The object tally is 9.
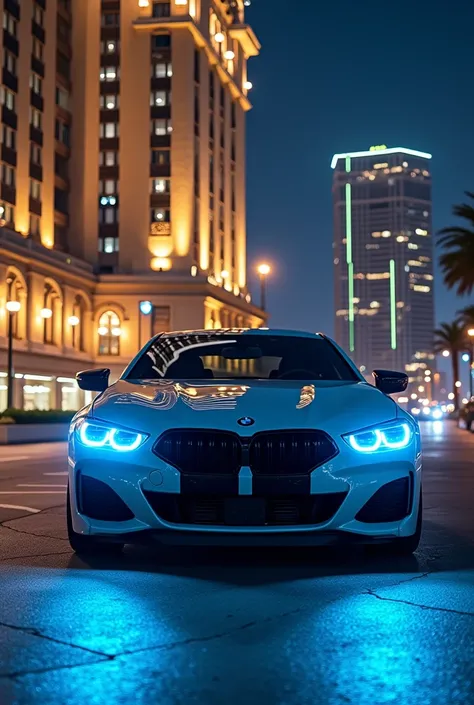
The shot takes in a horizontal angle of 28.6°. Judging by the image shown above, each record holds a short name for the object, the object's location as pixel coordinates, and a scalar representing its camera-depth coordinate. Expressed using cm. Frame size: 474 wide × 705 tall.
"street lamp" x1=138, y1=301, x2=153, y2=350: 5740
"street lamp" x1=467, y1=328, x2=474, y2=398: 7422
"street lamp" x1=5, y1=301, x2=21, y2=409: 3434
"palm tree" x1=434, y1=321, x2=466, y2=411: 8819
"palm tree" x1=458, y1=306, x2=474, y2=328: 5705
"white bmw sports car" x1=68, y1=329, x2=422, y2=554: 541
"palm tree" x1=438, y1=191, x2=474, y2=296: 4016
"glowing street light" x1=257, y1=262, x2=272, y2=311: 5441
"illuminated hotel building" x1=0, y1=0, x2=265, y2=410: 6631
